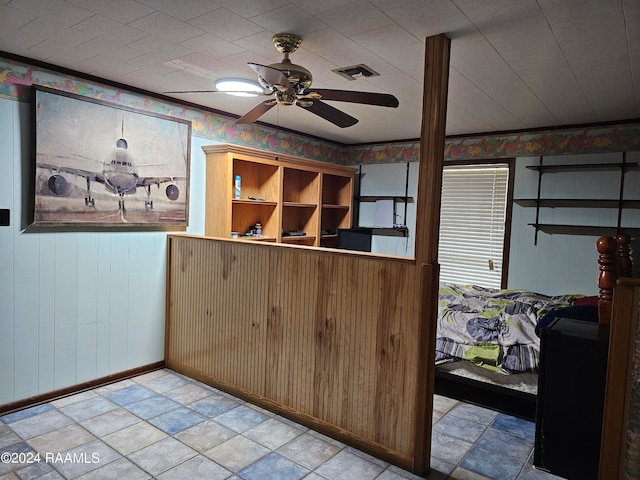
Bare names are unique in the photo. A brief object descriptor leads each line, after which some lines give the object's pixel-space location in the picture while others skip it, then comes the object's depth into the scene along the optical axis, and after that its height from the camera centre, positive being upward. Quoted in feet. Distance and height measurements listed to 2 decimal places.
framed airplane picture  9.64 +1.09
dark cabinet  5.66 -2.25
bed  9.68 -2.86
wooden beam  7.36 +0.09
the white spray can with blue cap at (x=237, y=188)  13.62 +0.83
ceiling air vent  9.14 +3.14
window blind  15.70 +0.05
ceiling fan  7.02 +2.18
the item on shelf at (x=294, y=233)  15.65 -0.57
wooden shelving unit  12.87 +0.73
